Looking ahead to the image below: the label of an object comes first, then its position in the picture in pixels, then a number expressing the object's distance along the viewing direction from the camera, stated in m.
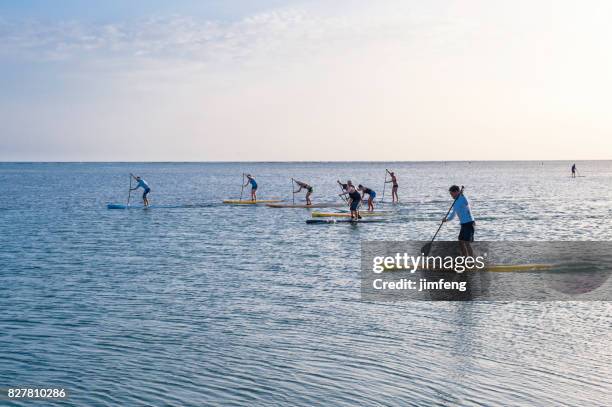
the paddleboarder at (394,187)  49.11
